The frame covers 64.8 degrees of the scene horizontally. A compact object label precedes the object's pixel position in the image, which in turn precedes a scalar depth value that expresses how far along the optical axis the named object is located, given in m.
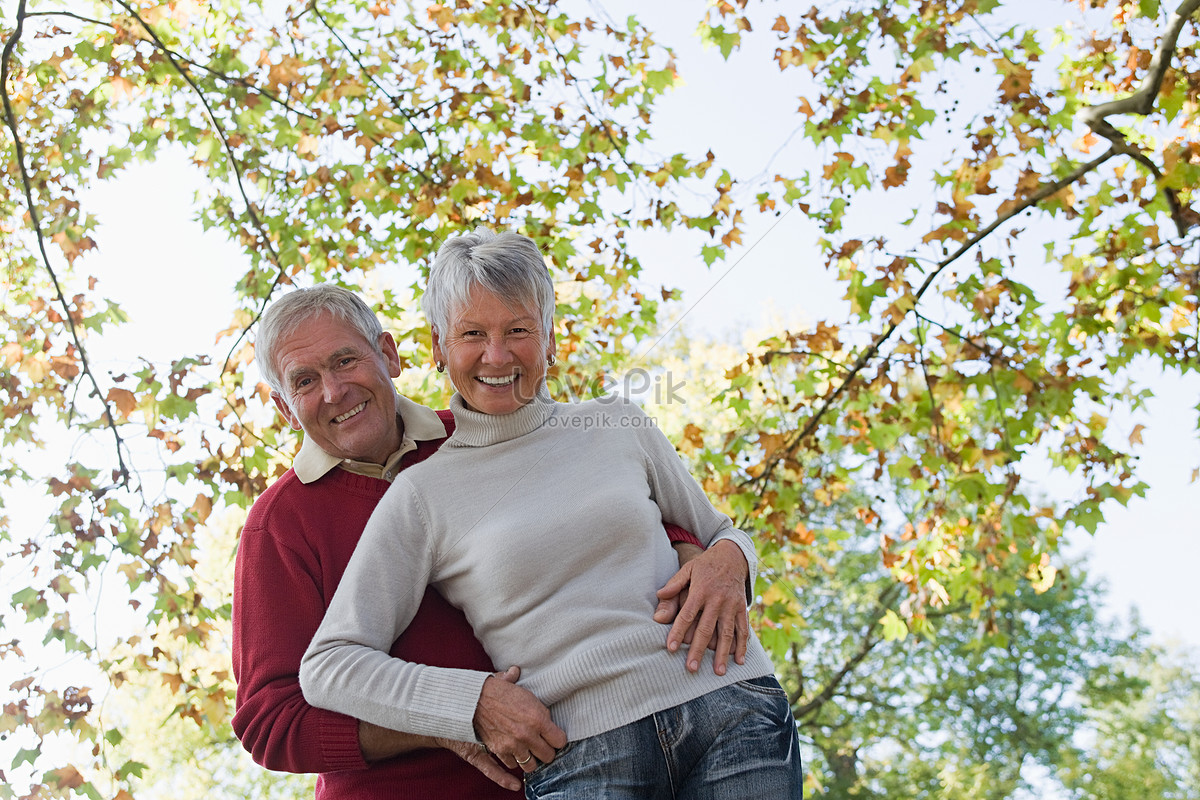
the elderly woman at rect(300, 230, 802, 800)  1.57
